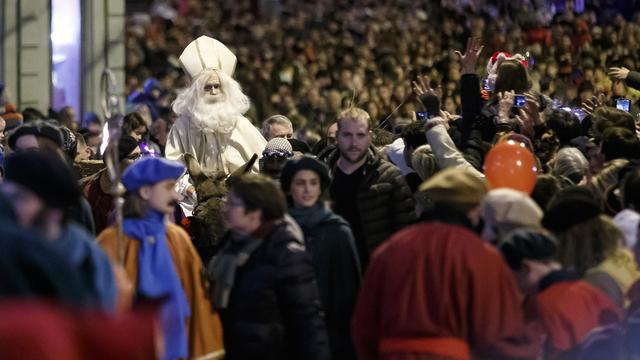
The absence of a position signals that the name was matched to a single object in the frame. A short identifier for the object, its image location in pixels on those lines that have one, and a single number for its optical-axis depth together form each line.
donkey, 12.66
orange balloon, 10.15
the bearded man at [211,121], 14.18
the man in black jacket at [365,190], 11.58
